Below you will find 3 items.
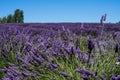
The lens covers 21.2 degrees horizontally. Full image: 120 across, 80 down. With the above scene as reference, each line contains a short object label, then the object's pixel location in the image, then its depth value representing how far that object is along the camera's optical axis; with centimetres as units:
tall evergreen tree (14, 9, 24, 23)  4941
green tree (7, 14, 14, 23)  5261
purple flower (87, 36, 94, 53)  270
